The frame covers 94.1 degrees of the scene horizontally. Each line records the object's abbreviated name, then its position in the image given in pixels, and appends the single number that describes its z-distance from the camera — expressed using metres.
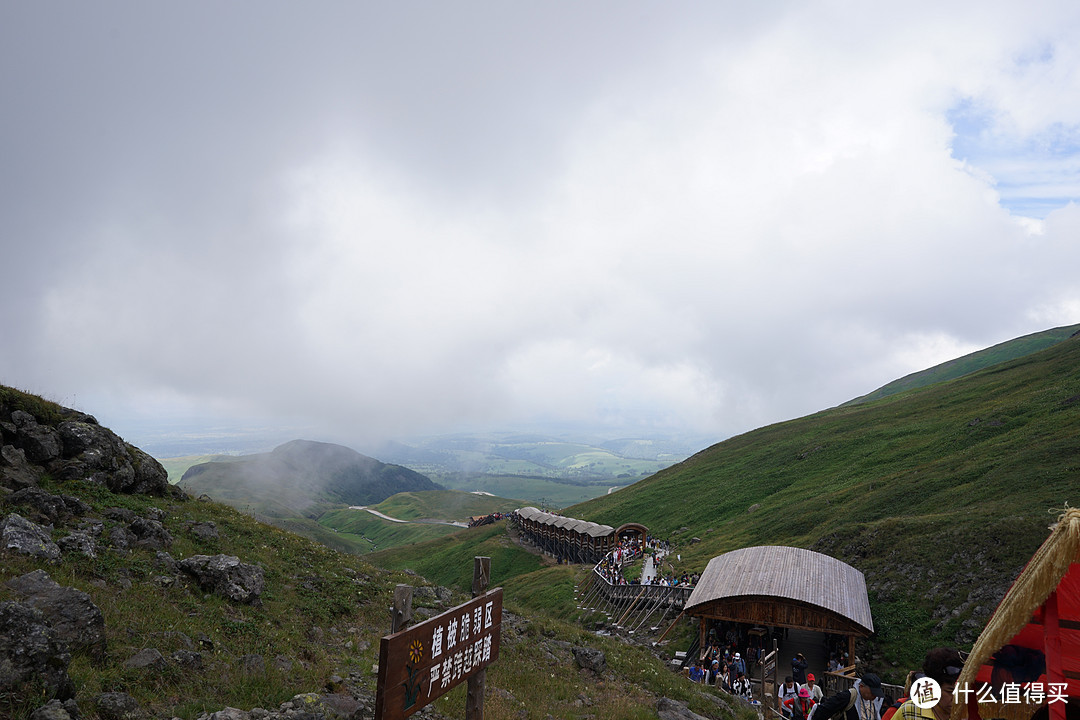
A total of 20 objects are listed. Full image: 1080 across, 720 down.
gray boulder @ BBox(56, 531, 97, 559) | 13.70
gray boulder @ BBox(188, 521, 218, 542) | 19.10
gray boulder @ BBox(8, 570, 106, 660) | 9.81
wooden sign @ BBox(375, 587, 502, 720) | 7.51
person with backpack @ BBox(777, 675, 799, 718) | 17.47
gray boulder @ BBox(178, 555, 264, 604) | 15.34
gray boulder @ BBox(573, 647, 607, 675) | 19.67
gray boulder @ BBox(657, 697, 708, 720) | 15.72
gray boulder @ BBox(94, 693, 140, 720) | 8.72
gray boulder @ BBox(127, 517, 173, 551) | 16.39
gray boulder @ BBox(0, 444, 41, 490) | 15.62
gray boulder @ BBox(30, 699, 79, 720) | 7.79
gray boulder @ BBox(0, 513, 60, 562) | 12.51
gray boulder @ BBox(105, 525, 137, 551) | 15.26
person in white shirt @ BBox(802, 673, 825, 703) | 16.41
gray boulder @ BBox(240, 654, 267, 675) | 11.61
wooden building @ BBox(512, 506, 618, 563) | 57.75
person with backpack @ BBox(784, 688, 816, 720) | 15.56
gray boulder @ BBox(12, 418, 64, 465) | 17.25
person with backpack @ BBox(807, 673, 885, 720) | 9.80
